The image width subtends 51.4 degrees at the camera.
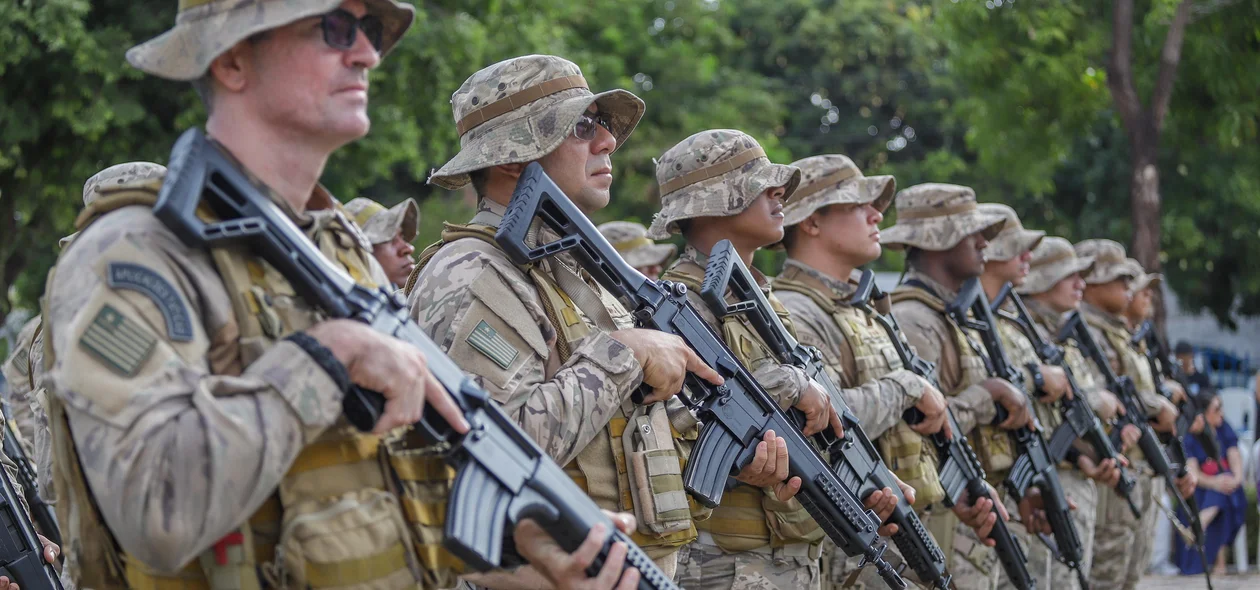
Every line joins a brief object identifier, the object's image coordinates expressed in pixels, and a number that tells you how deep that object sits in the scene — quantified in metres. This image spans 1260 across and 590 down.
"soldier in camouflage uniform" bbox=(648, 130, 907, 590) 4.86
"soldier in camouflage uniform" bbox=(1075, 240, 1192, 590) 9.82
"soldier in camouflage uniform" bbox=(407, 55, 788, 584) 3.51
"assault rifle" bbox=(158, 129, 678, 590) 2.51
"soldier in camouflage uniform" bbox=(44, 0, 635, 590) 2.33
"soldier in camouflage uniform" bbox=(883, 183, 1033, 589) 6.51
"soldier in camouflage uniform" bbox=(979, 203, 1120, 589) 7.90
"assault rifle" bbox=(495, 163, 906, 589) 3.74
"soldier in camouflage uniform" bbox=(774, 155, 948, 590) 5.59
